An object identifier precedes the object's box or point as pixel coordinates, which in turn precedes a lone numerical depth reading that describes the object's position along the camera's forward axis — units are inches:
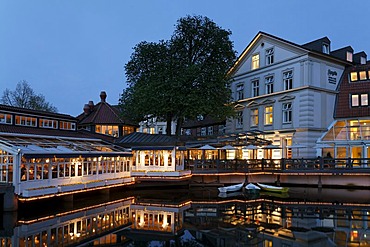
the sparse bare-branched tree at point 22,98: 2153.1
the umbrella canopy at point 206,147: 1246.9
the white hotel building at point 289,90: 1300.4
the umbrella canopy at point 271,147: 1243.7
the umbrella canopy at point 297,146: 1248.7
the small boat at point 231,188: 1083.2
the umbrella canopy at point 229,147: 1259.5
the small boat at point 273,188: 1074.6
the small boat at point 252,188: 1071.6
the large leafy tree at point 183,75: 1280.8
